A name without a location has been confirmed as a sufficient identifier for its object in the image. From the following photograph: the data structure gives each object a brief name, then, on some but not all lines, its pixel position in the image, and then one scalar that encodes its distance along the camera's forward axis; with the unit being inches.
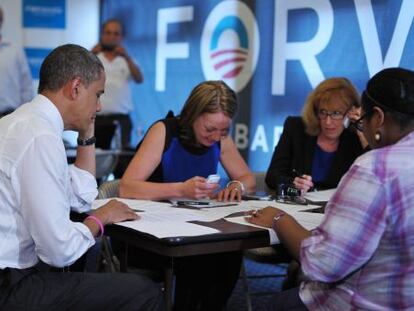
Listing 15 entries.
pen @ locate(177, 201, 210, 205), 110.6
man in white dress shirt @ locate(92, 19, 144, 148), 292.5
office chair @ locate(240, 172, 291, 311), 126.0
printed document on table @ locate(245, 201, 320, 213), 107.6
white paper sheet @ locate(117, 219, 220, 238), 83.4
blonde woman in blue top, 113.3
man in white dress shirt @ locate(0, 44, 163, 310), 74.8
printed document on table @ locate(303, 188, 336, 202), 118.6
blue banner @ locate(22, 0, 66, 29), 324.2
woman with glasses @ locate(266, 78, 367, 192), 137.8
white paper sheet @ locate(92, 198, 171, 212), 104.5
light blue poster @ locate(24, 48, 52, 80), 327.9
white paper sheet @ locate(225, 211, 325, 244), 88.6
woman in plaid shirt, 66.2
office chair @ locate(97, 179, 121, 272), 112.6
